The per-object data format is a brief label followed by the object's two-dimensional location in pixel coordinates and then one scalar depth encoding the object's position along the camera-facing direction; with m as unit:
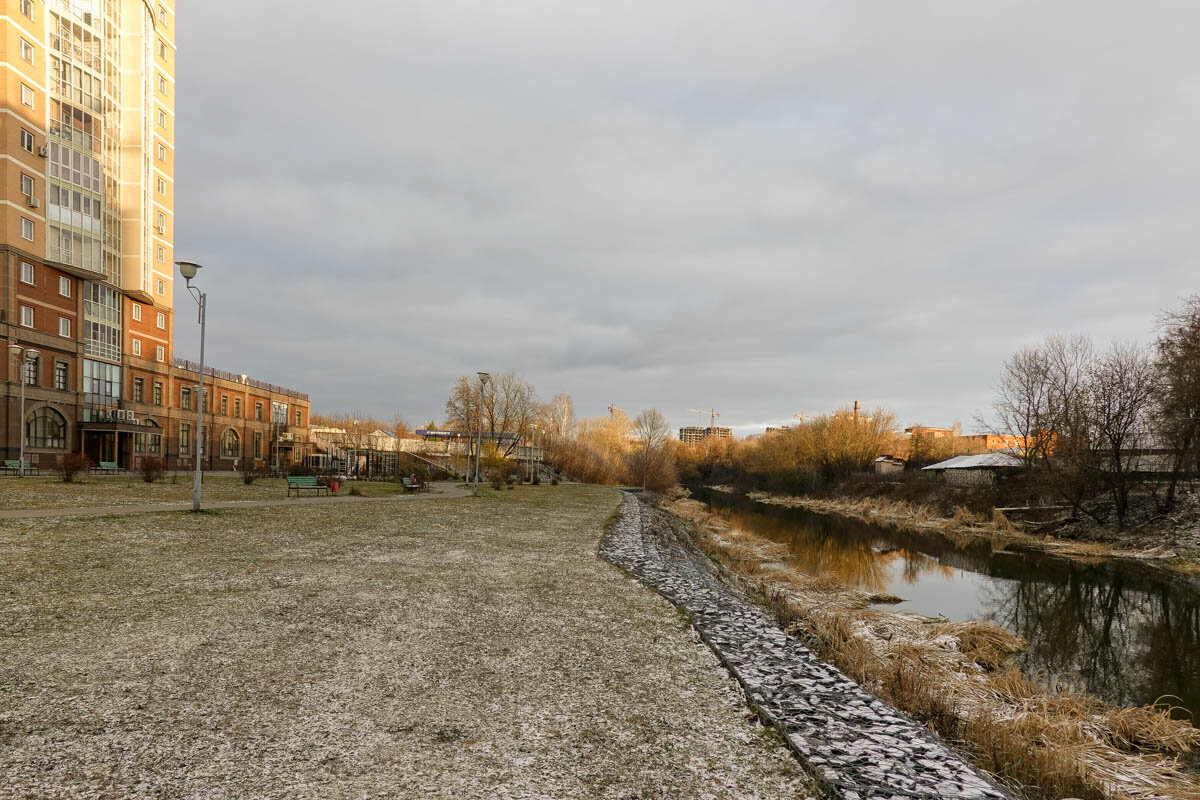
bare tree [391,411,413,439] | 86.88
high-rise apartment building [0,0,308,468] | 38.34
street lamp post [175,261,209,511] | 16.64
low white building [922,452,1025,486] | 44.56
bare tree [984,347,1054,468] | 38.00
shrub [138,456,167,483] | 28.74
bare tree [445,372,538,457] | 63.50
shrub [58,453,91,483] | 25.59
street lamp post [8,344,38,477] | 33.84
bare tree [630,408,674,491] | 67.94
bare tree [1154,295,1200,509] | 26.81
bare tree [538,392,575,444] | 78.72
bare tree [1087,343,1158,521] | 30.80
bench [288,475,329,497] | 25.73
